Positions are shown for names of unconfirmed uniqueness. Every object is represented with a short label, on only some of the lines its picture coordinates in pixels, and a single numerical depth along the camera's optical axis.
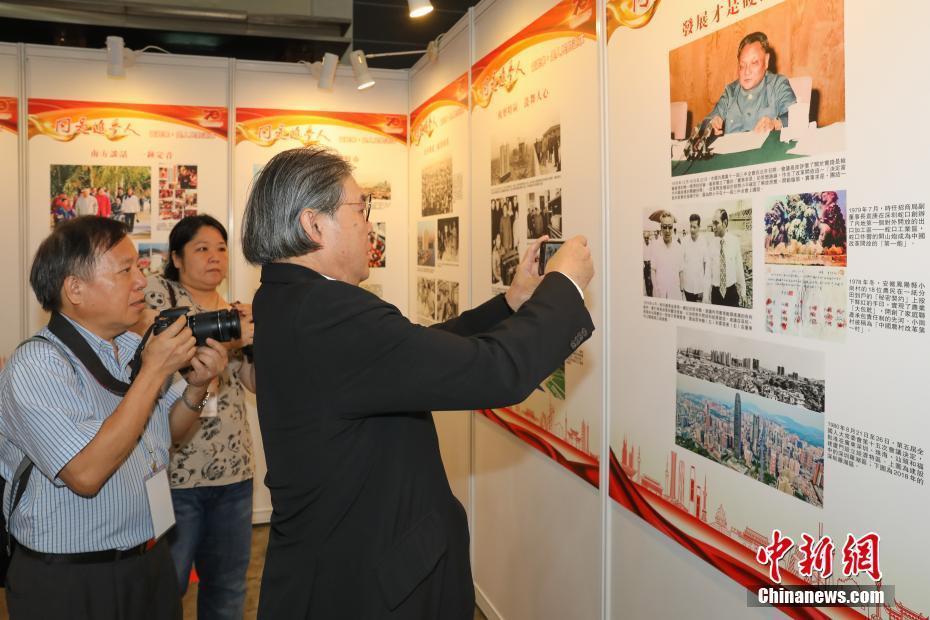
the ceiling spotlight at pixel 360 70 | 4.27
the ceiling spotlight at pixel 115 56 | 4.32
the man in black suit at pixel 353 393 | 1.26
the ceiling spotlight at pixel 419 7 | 3.01
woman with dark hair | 2.69
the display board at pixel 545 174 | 2.48
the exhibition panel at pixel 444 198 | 3.80
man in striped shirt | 1.71
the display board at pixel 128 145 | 4.51
